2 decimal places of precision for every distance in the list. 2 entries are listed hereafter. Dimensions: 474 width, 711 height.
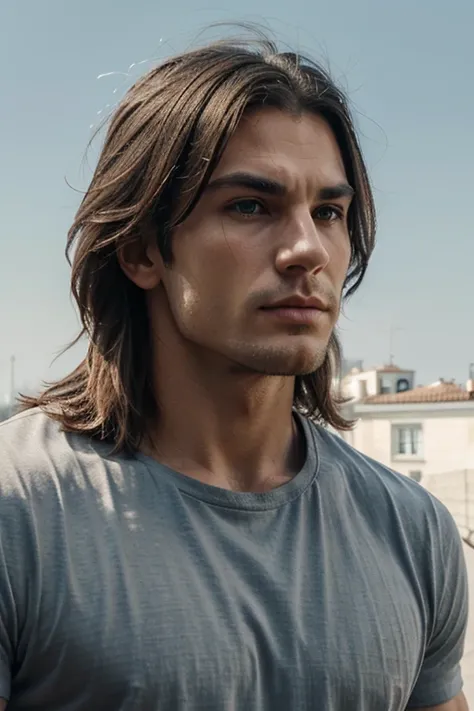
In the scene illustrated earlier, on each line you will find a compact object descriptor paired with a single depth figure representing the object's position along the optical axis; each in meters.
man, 1.11
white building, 27.70
